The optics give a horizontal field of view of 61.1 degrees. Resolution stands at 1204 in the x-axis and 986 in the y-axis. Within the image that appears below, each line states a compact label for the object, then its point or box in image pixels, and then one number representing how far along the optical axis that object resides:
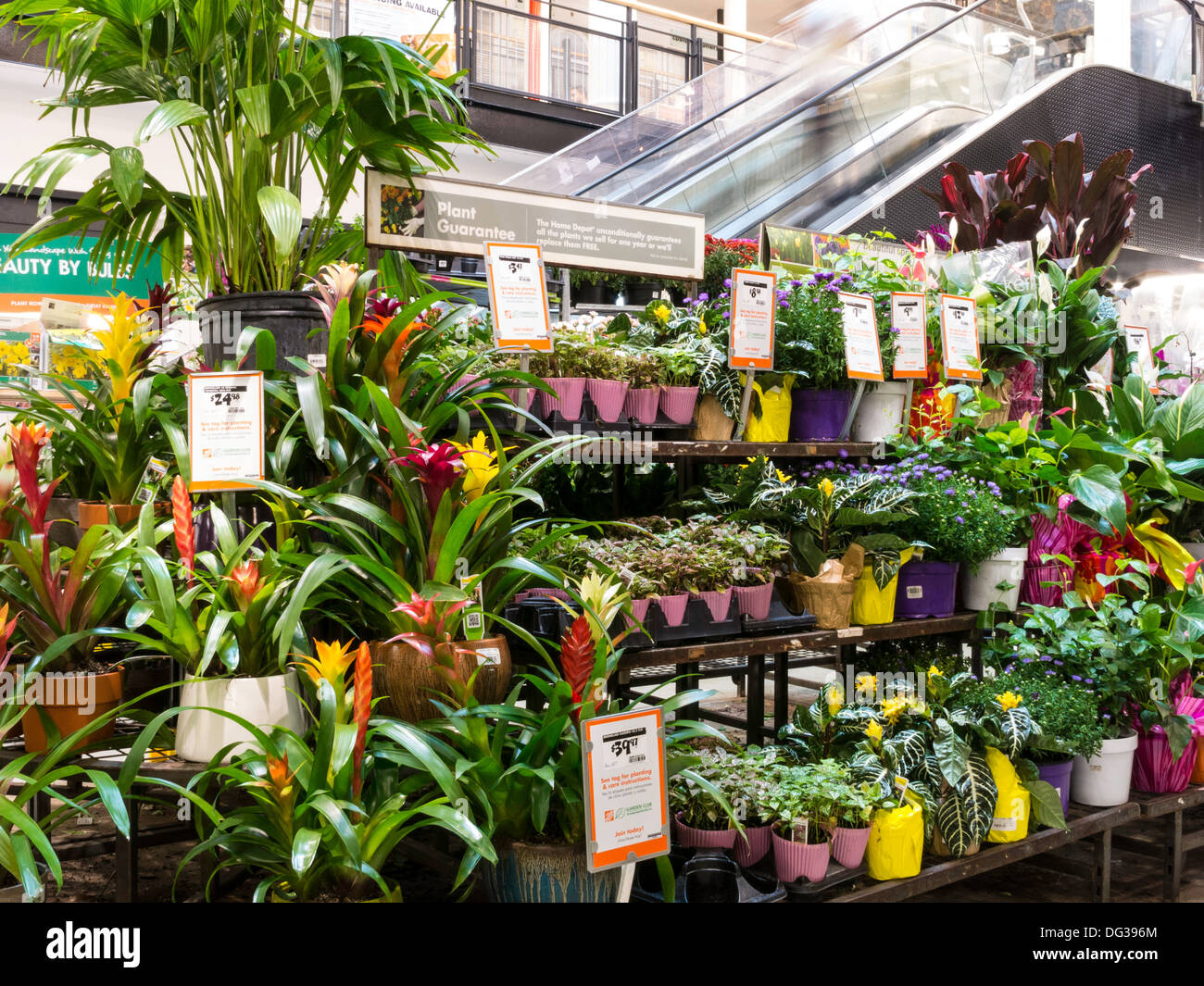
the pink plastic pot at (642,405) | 2.63
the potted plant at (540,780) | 1.79
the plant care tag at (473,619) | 1.93
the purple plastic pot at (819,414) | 2.93
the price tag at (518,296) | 2.37
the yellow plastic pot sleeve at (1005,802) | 2.67
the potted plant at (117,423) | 2.26
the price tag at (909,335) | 3.03
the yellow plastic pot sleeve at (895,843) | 2.37
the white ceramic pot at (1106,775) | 2.92
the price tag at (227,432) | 1.95
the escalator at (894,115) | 7.42
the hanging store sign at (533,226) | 2.54
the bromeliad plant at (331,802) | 1.60
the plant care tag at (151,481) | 2.31
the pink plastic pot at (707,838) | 2.21
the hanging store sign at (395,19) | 7.75
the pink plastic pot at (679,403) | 2.69
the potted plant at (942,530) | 2.88
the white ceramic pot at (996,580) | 3.01
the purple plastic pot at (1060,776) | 2.81
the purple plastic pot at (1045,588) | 3.23
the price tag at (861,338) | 2.85
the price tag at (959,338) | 3.14
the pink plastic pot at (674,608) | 2.37
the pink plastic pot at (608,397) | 2.56
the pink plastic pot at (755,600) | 2.53
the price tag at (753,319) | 2.70
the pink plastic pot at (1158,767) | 3.05
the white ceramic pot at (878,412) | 3.06
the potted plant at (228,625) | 1.78
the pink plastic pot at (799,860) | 2.23
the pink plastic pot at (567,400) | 2.50
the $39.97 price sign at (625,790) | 1.73
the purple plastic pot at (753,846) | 2.25
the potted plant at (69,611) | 1.92
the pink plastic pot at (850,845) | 2.30
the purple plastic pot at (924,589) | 2.92
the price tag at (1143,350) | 3.66
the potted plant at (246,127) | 2.18
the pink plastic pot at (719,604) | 2.45
